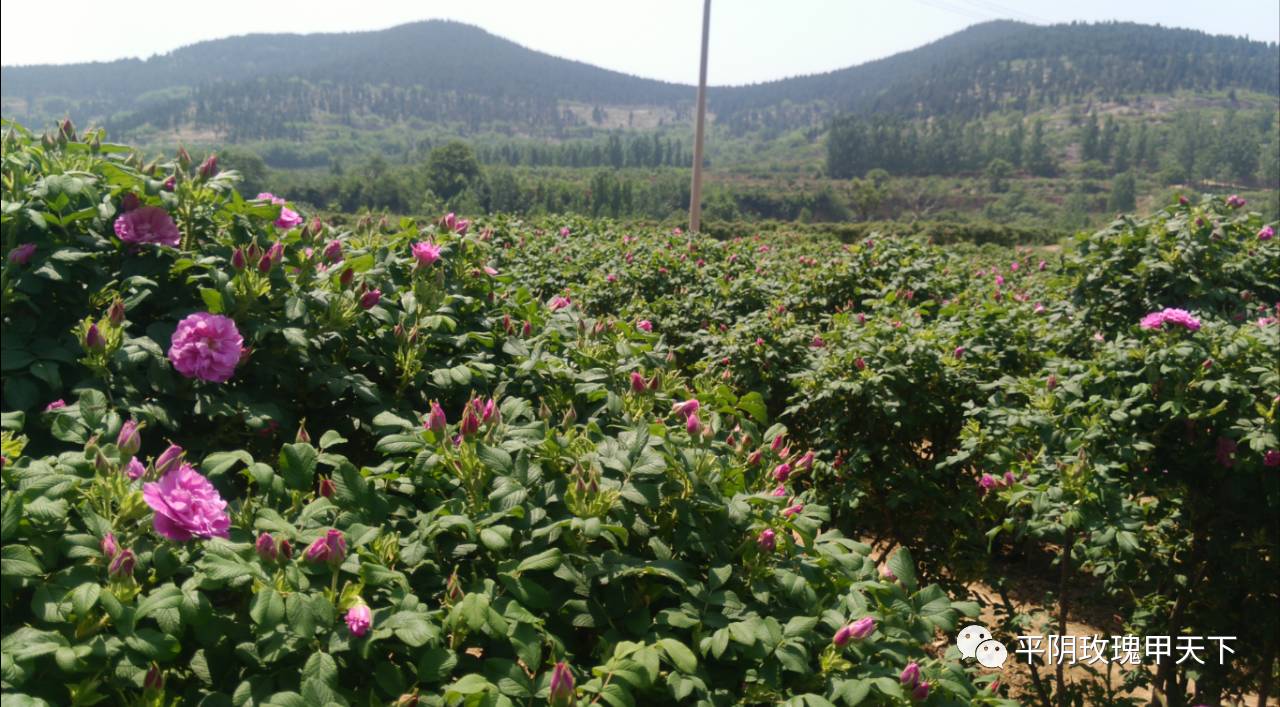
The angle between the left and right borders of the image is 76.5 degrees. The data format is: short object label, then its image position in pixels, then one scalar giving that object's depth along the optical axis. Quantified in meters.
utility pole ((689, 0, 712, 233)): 15.06
